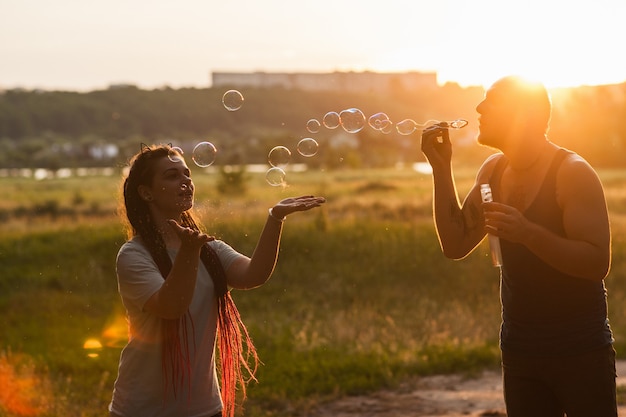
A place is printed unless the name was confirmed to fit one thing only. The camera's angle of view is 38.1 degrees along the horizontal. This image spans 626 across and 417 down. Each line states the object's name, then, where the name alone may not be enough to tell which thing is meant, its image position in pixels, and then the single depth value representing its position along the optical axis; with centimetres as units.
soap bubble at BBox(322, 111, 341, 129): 614
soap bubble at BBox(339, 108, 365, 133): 606
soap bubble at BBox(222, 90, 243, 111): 616
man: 338
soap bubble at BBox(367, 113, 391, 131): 587
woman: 330
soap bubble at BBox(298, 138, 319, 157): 604
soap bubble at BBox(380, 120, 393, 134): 578
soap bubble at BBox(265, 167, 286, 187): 554
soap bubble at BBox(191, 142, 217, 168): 552
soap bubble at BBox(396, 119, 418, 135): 544
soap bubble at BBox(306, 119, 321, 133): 586
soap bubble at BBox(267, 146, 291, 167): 593
